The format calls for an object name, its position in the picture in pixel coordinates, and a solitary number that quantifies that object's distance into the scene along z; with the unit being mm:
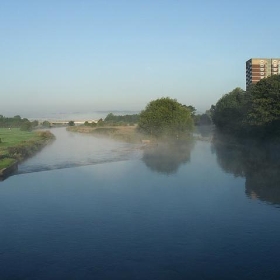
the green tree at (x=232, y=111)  43500
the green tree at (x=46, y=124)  134500
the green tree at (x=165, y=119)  47625
